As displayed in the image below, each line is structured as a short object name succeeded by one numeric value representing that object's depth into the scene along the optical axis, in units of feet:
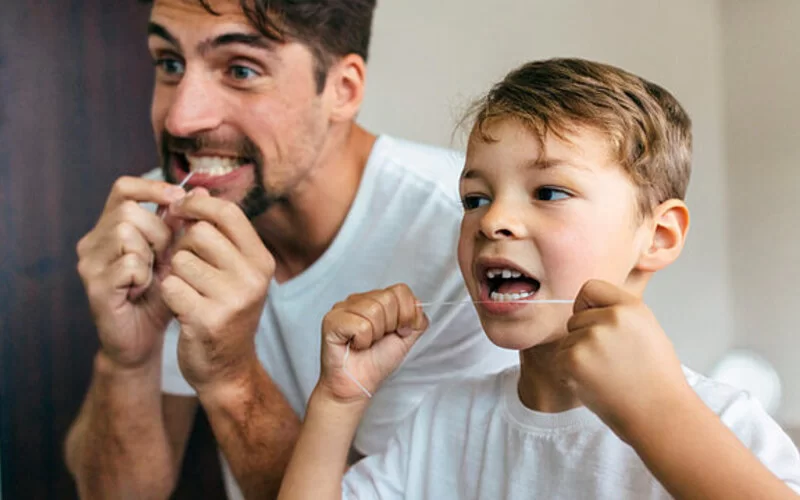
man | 2.93
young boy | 1.80
